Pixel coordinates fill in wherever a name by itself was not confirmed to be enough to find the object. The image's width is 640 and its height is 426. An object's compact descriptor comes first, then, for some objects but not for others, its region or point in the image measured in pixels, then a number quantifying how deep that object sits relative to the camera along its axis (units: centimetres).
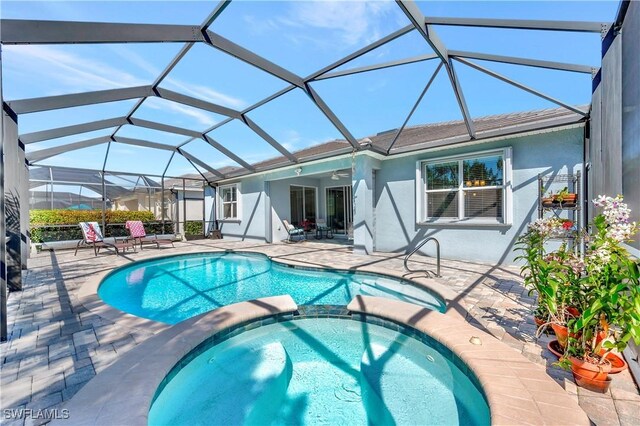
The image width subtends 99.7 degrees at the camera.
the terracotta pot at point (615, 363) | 243
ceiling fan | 1083
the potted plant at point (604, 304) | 216
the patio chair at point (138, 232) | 1188
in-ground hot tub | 260
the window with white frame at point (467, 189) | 746
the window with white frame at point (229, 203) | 1499
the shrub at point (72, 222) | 1154
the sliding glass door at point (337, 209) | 1464
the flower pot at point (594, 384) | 238
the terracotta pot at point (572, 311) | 295
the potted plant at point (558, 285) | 279
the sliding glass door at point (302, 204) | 1473
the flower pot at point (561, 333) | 281
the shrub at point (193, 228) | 1537
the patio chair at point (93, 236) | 1019
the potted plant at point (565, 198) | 530
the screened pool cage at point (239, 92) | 451
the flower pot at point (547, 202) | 551
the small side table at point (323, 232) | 1381
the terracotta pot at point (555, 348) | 283
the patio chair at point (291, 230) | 1318
